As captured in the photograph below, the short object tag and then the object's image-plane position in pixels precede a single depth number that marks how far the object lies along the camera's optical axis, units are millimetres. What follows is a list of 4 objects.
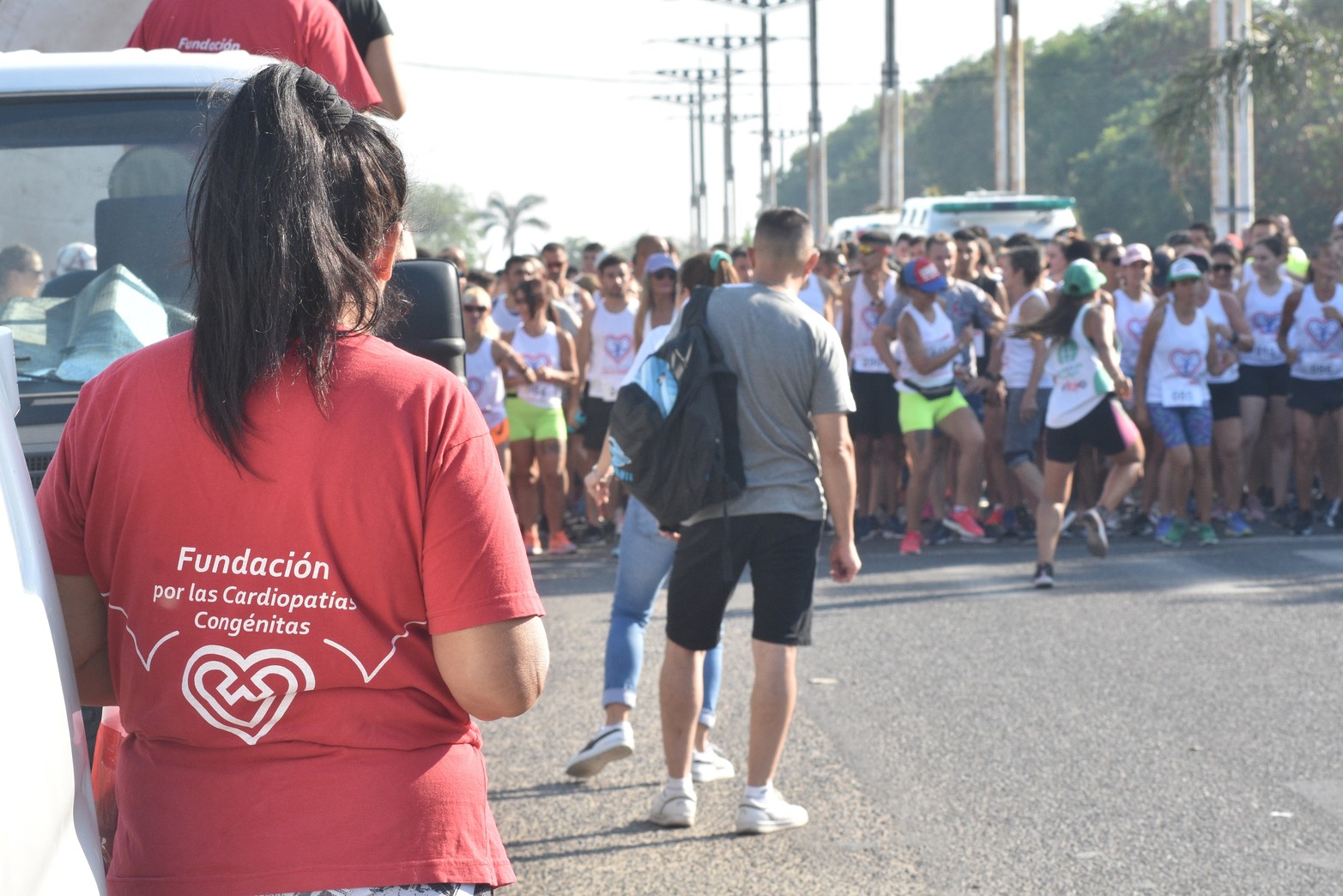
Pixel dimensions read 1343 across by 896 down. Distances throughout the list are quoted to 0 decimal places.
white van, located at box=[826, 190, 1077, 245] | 24359
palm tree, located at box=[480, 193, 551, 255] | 104188
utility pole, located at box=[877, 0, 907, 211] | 37406
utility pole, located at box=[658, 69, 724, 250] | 68250
